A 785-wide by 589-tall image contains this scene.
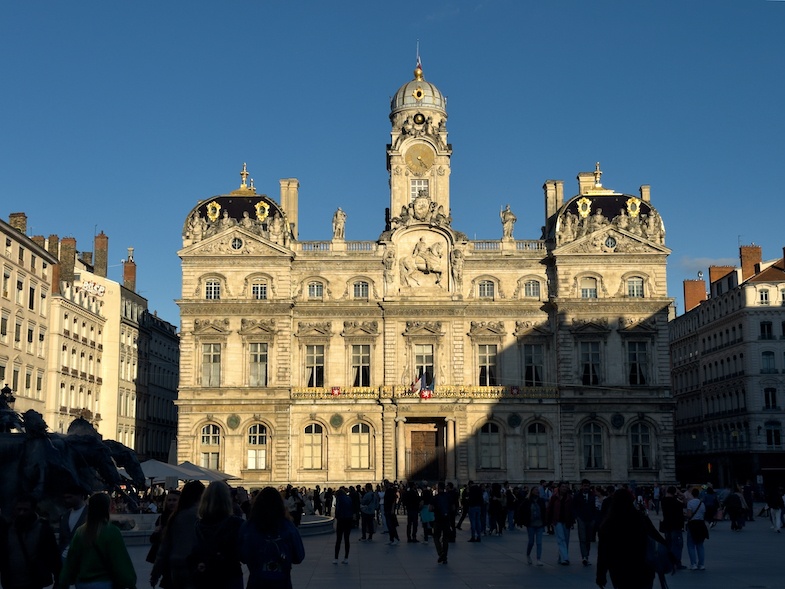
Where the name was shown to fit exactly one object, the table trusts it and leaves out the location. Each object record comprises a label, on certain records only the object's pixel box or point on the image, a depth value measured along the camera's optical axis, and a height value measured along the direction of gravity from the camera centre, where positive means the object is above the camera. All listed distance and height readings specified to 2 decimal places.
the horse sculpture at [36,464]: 25.56 +0.56
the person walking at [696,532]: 23.03 -1.04
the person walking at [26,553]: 11.07 -0.68
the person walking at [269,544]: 10.75 -0.58
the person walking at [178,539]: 11.47 -0.57
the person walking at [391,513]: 33.50 -0.87
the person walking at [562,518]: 24.83 -0.79
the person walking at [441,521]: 25.33 -0.87
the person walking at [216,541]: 10.80 -0.55
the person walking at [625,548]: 12.68 -0.76
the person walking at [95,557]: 11.12 -0.73
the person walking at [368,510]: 34.84 -0.79
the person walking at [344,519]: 25.81 -0.81
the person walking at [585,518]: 24.70 -0.78
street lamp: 28.28 +1.82
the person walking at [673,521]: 22.52 -0.77
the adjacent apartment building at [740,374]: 77.38 +8.42
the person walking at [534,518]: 24.42 -0.77
